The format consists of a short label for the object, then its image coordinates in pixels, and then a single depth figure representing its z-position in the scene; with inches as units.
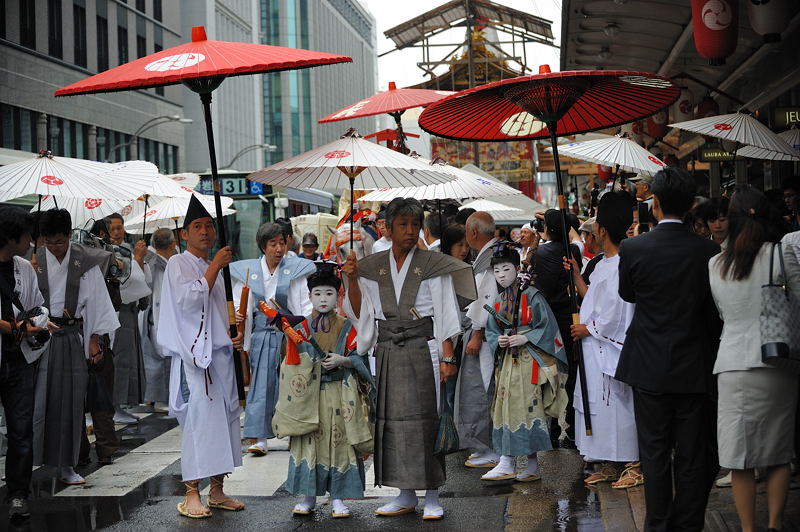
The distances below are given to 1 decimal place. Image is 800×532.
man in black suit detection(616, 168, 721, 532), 185.3
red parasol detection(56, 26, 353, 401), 214.2
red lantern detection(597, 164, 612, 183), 620.7
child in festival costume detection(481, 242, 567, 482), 259.1
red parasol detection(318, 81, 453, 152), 323.6
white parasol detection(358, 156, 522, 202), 334.0
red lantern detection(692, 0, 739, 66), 315.3
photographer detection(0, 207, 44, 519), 241.0
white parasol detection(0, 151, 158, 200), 275.3
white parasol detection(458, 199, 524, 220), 544.4
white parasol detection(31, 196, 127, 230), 360.5
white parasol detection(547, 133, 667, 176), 307.6
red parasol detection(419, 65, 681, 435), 238.2
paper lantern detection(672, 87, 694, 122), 501.0
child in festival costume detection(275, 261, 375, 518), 234.5
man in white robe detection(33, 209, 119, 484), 274.4
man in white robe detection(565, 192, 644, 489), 241.6
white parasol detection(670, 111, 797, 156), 304.3
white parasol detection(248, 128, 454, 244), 242.1
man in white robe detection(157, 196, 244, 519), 240.1
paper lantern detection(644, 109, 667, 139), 518.9
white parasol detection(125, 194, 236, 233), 441.1
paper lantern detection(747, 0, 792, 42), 304.0
